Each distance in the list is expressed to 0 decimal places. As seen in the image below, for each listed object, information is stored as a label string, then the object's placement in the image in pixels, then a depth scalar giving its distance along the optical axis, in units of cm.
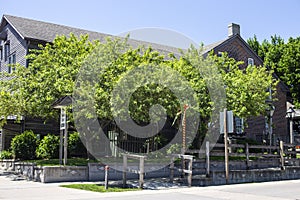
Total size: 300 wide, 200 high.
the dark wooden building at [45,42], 2262
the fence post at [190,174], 1390
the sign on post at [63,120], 1486
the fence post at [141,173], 1305
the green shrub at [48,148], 1847
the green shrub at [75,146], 1900
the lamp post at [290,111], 2253
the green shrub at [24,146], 1895
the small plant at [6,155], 2003
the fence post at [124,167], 1311
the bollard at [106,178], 1226
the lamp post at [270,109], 2123
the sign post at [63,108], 1423
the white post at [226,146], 1505
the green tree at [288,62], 4106
